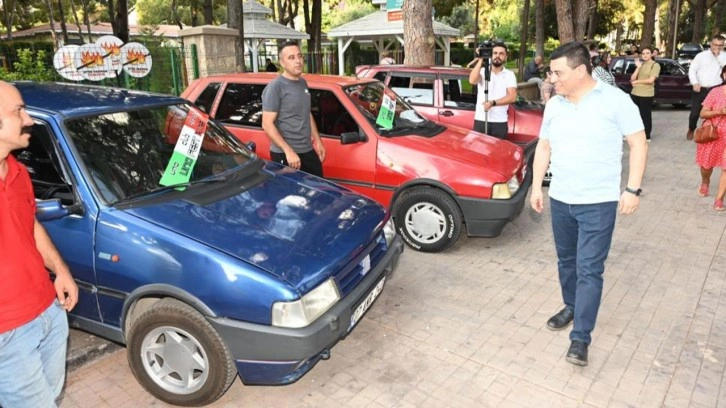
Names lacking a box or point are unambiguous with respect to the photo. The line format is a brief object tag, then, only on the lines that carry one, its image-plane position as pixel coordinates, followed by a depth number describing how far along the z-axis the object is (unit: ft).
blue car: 9.11
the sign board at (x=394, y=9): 37.73
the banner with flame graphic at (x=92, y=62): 26.23
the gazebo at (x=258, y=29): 62.85
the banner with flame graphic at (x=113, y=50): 26.78
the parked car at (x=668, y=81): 50.96
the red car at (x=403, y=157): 16.44
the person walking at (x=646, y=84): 34.37
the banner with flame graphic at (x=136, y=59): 28.04
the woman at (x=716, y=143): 21.36
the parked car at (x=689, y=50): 96.89
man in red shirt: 6.58
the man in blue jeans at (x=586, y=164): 10.38
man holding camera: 22.16
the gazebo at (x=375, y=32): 68.69
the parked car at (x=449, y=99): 24.52
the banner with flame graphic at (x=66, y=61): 25.50
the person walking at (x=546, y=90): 30.27
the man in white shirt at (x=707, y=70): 33.17
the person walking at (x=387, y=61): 45.00
